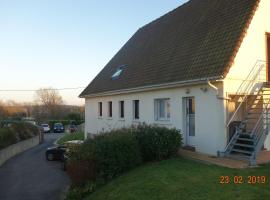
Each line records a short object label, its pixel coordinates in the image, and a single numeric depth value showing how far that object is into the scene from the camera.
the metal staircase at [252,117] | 7.87
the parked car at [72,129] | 33.12
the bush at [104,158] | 7.48
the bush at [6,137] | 14.58
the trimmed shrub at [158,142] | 8.32
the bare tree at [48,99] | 55.72
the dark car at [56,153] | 13.69
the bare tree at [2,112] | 37.17
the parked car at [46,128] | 37.00
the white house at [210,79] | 8.54
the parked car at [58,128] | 37.62
